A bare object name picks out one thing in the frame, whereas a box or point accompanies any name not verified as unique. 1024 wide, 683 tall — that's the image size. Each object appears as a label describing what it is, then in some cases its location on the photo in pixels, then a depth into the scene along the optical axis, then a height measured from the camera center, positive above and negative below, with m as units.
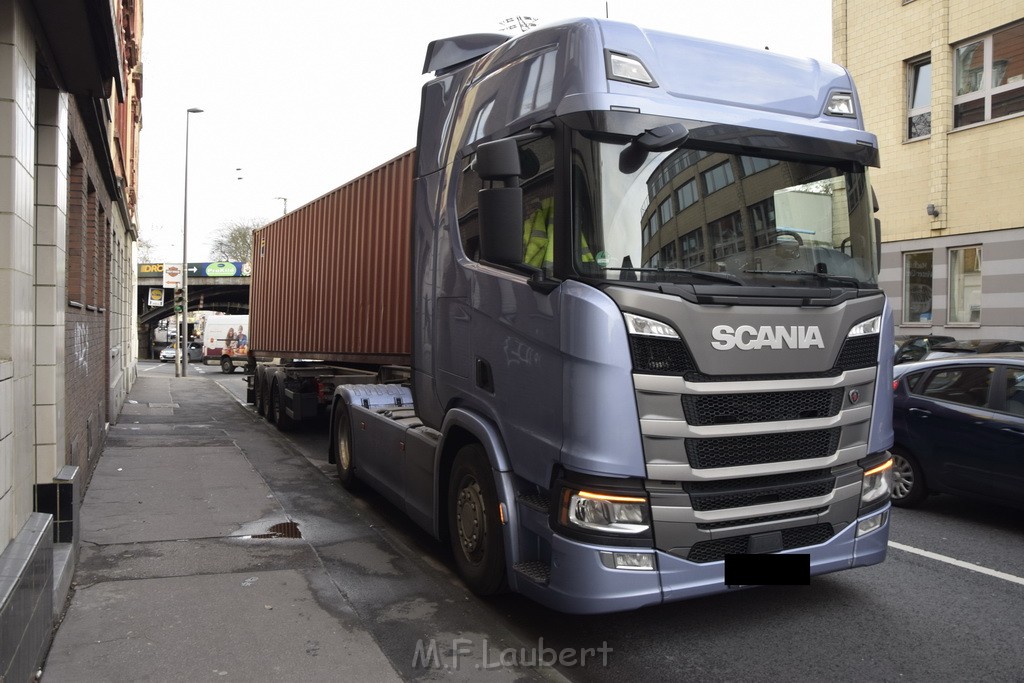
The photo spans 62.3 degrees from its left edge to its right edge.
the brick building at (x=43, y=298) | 3.91 +0.14
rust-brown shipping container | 9.66 +0.72
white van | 38.59 -0.69
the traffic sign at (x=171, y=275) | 28.25 +1.65
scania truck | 4.00 +0.02
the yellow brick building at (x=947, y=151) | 16.16 +3.75
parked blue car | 6.62 -0.76
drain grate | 6.54 -1.62
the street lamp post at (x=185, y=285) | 31.86 +1.50
